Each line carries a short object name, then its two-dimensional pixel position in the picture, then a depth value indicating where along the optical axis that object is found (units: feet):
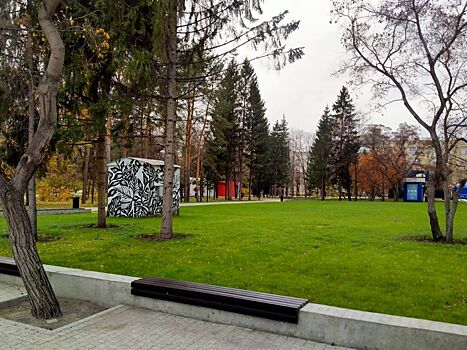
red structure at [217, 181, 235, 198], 174.20
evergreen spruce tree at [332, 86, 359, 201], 158.51
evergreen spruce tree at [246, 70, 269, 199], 151.64
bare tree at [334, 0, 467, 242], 34.27
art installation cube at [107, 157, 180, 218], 56.85
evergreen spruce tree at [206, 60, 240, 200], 114.42
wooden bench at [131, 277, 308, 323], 13.66
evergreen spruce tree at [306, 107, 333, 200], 161.27
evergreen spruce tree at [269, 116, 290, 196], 184.14
